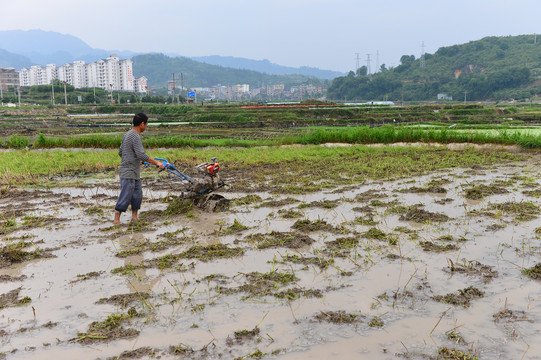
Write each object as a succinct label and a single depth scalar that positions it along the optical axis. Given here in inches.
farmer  236.4
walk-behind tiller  261.9
